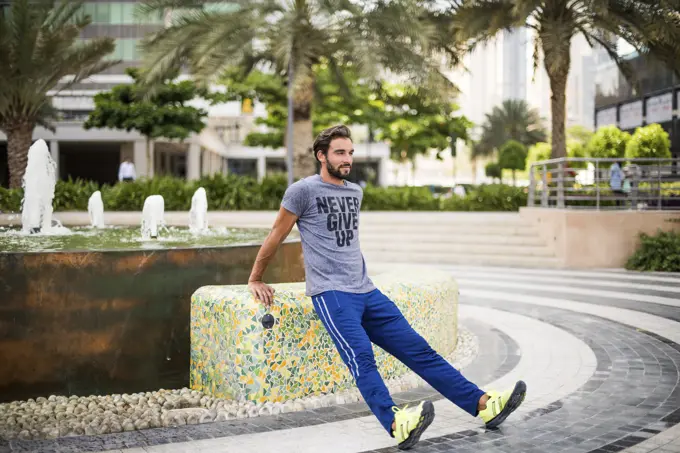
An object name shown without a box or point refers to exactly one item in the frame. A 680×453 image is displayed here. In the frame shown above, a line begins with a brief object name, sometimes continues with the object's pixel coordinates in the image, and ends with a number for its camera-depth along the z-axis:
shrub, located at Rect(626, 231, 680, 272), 14.05
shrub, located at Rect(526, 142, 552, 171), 40.97
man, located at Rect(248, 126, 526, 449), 4.42
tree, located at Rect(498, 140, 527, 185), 60.00
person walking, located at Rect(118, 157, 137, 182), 26.17
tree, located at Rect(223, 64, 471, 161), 32.38
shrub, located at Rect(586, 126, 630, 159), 26.06
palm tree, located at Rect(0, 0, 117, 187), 22.00
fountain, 5.64
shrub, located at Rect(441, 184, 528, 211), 22.70
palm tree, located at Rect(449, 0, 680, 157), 18.03
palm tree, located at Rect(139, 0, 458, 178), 18.14
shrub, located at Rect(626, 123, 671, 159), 22.16
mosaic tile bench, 5.20
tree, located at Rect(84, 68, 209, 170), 33.62
